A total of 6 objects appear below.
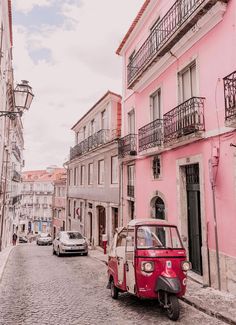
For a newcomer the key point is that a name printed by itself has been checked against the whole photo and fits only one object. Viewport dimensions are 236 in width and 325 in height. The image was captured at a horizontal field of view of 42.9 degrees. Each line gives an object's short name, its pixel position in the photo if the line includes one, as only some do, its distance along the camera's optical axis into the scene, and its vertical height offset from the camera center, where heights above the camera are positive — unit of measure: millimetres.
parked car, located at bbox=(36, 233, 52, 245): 33062 -4917
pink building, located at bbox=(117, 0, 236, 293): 7719 +2137
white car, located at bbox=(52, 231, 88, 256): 16013 -2631
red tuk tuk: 6055 -1478
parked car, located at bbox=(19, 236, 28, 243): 51881 -7684
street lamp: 7016 +2327
